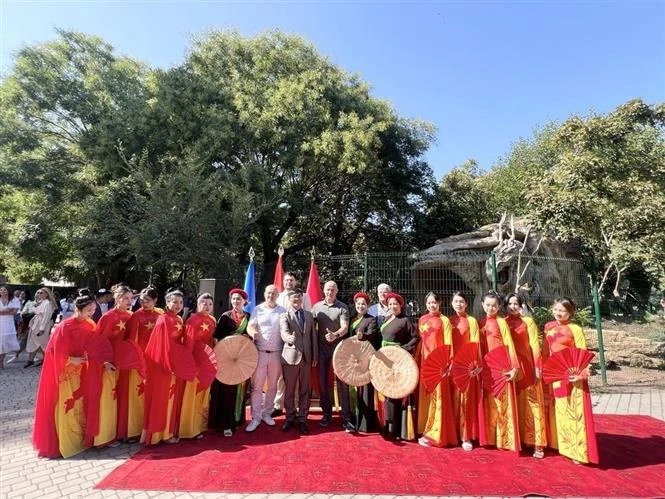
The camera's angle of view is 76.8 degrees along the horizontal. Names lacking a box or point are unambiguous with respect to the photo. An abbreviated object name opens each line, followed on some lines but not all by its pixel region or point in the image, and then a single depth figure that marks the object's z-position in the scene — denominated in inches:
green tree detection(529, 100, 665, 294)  399.9
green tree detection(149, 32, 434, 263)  556.7
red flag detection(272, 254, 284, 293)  317.1
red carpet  142.4
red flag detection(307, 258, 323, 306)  304.7
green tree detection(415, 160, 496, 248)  725.3
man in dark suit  200.8
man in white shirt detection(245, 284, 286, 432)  205.9
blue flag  302.0
